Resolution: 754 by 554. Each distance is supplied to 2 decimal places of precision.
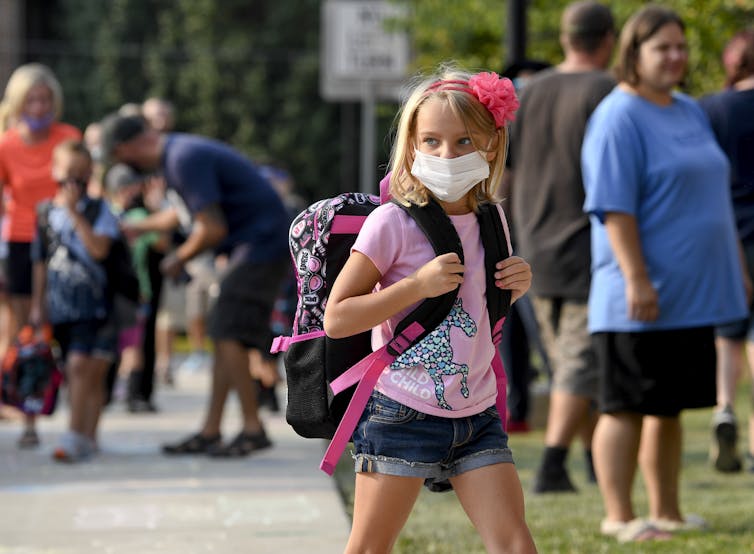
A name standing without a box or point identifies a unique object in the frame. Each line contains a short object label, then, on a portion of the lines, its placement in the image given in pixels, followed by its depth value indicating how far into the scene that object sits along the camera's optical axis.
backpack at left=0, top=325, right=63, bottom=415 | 17.06
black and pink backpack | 7.76
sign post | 26.16
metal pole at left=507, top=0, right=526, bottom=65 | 20.19
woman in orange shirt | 18.59
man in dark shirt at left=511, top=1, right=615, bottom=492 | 13.41
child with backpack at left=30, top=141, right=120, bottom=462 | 16.39
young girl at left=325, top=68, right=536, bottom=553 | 7.59
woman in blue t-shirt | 11.41
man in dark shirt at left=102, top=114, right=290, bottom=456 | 16.17
